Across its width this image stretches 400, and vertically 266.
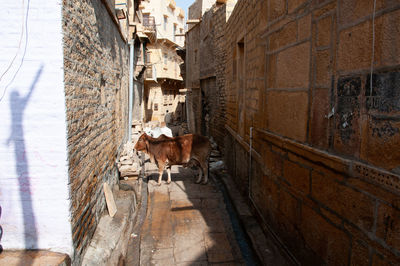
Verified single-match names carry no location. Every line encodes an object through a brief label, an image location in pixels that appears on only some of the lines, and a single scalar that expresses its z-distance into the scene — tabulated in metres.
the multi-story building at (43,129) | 2.57
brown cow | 6.94
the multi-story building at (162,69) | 24.14
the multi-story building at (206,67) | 9.73
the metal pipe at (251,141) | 5.00
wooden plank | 4.64
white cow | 10.27
